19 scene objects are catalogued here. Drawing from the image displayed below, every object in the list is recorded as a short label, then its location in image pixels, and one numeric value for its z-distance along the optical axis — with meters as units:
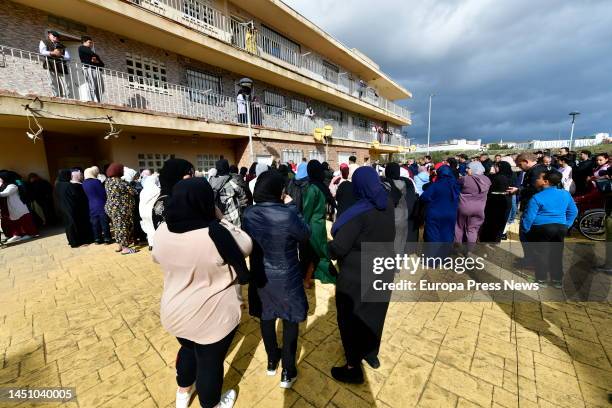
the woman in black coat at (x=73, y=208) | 5.70
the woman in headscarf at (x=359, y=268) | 1.92
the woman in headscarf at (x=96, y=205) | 5.55
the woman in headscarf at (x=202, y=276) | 1.47
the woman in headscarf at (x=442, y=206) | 4.09
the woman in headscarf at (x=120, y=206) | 5.16
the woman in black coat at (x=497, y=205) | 4.66
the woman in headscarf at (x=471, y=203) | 4.17
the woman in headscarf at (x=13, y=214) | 6.03
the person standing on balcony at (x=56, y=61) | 6.35
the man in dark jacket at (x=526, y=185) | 3.90
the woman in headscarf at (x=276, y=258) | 1.92
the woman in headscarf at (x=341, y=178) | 4.95
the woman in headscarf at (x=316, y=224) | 3.64
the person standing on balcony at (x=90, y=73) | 6.75
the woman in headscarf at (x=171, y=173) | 2.55
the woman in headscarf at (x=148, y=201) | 4.73
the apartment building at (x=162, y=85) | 6.57
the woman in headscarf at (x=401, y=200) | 3.94
